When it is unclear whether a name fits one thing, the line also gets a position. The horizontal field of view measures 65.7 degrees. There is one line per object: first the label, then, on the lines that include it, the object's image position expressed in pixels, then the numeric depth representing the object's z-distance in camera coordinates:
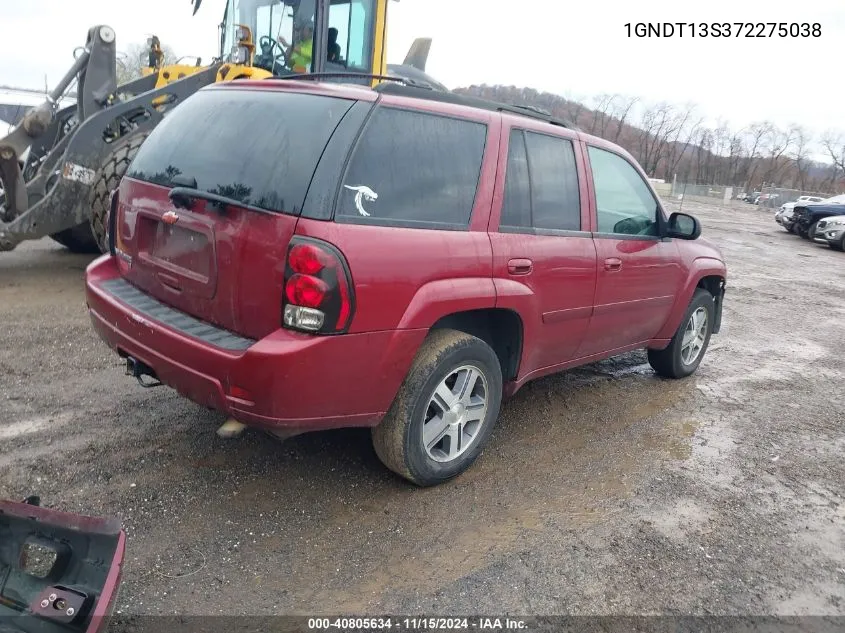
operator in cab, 6.81
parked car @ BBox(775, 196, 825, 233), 21.59
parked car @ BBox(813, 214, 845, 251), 18.66
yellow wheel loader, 6.29
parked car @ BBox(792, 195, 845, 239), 20.24
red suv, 2.66
